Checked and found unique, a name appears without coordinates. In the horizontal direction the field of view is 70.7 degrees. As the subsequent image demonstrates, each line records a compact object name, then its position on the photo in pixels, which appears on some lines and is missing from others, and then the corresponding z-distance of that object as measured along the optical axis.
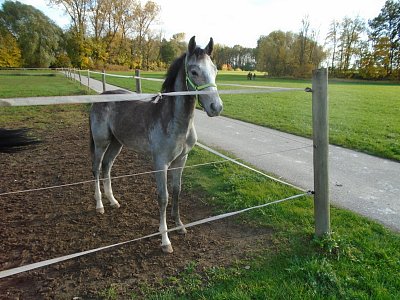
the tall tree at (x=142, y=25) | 53.12
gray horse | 2.54
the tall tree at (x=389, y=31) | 48.97
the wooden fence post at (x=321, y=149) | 2.66
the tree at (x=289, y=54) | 53.12
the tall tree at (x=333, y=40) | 54.16
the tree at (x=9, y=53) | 45.47
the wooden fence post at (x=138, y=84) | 7.10
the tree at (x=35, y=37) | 47.12
